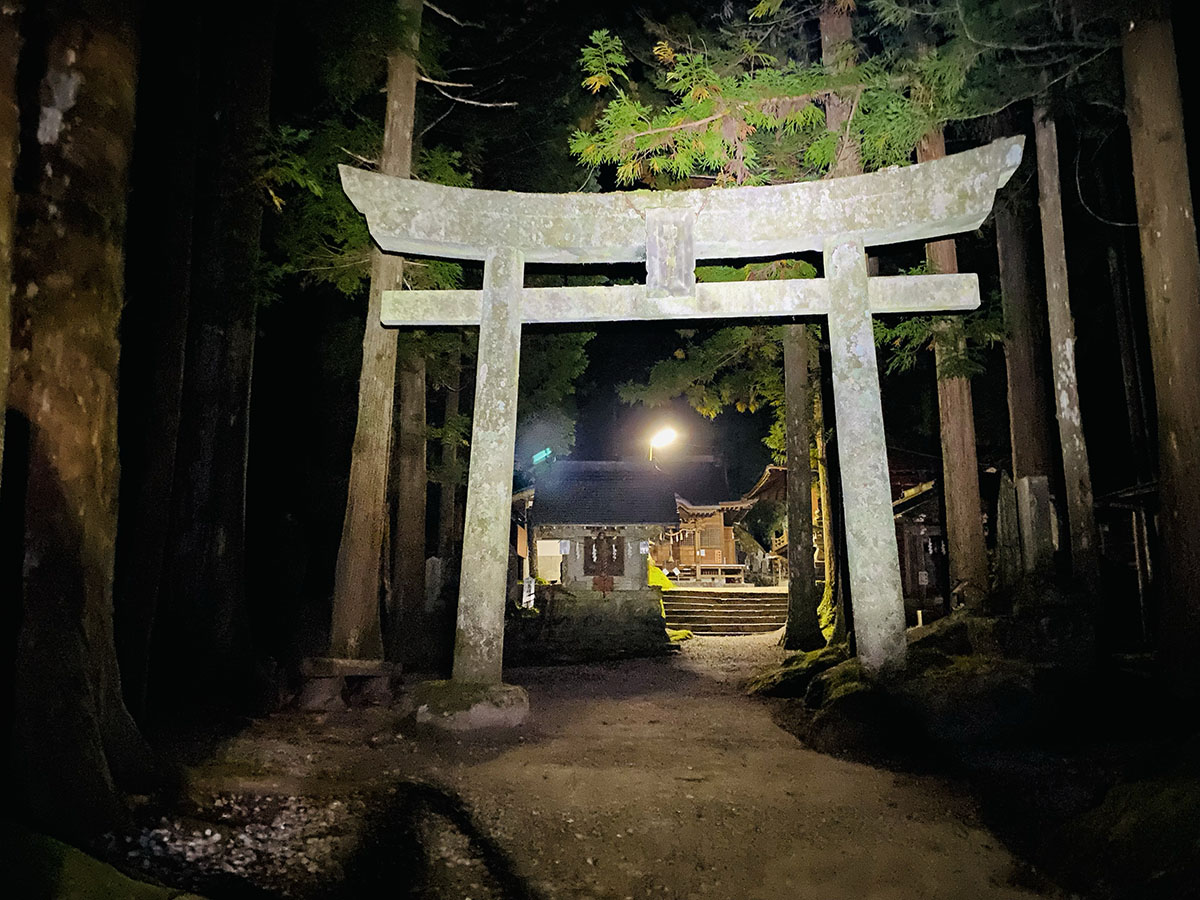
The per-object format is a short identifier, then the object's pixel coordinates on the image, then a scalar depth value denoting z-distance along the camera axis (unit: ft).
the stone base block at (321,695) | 27.40
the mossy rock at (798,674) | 34.14
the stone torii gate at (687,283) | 23.43
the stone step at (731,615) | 75.20
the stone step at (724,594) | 79.97
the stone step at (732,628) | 73.31
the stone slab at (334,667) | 27.58
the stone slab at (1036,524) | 31.76
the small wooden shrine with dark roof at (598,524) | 90.68
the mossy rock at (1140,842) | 11.17
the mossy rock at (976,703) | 21.24
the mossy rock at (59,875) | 9.29
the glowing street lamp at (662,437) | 133.59
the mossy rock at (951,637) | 31.17
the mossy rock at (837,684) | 23.50
